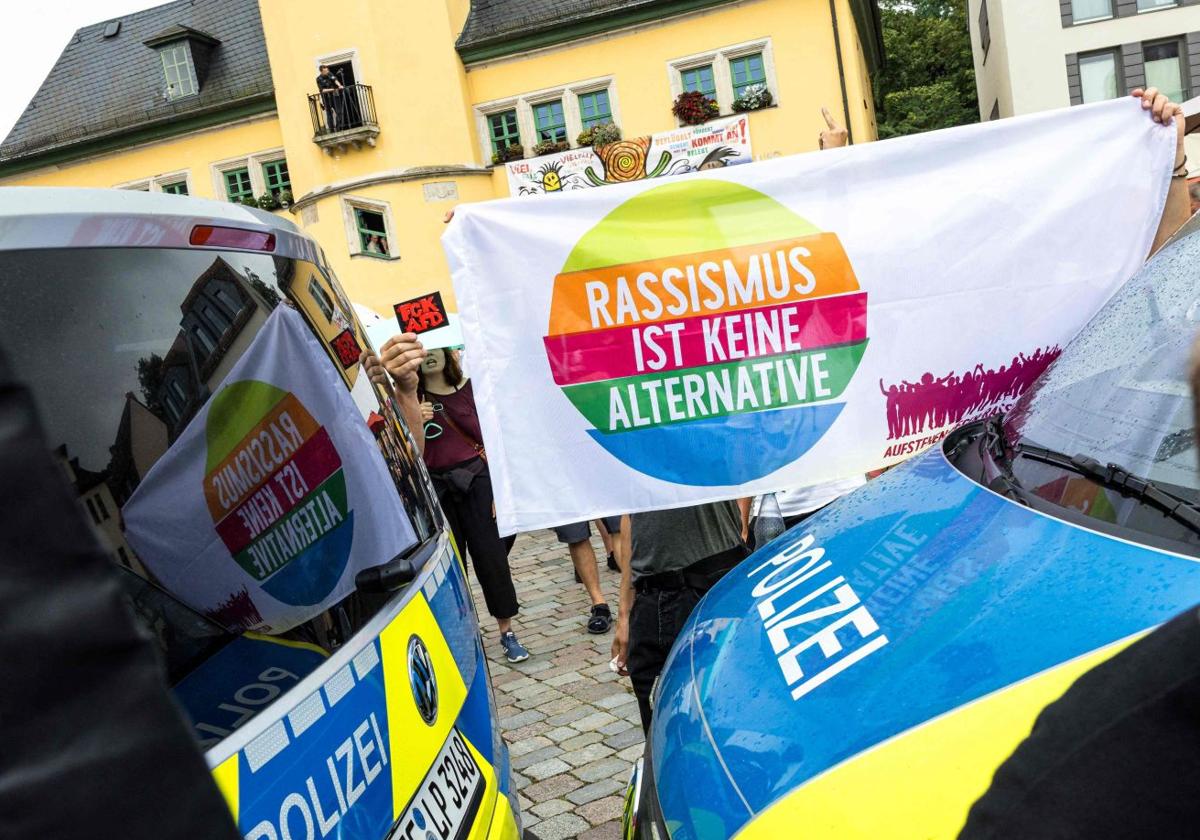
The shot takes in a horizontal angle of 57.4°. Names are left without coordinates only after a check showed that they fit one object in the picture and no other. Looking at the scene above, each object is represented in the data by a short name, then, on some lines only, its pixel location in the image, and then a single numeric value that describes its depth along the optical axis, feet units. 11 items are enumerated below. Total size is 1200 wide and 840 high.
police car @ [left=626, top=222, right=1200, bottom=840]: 5.49
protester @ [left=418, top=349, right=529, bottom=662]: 21.04
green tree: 169.78
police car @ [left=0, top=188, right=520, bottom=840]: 6.16
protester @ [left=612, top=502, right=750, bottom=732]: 13.24
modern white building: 101.14
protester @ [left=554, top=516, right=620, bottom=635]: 22.34
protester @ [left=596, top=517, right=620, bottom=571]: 26.17
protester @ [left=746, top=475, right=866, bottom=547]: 14.89
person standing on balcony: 90.07
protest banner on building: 74.28
